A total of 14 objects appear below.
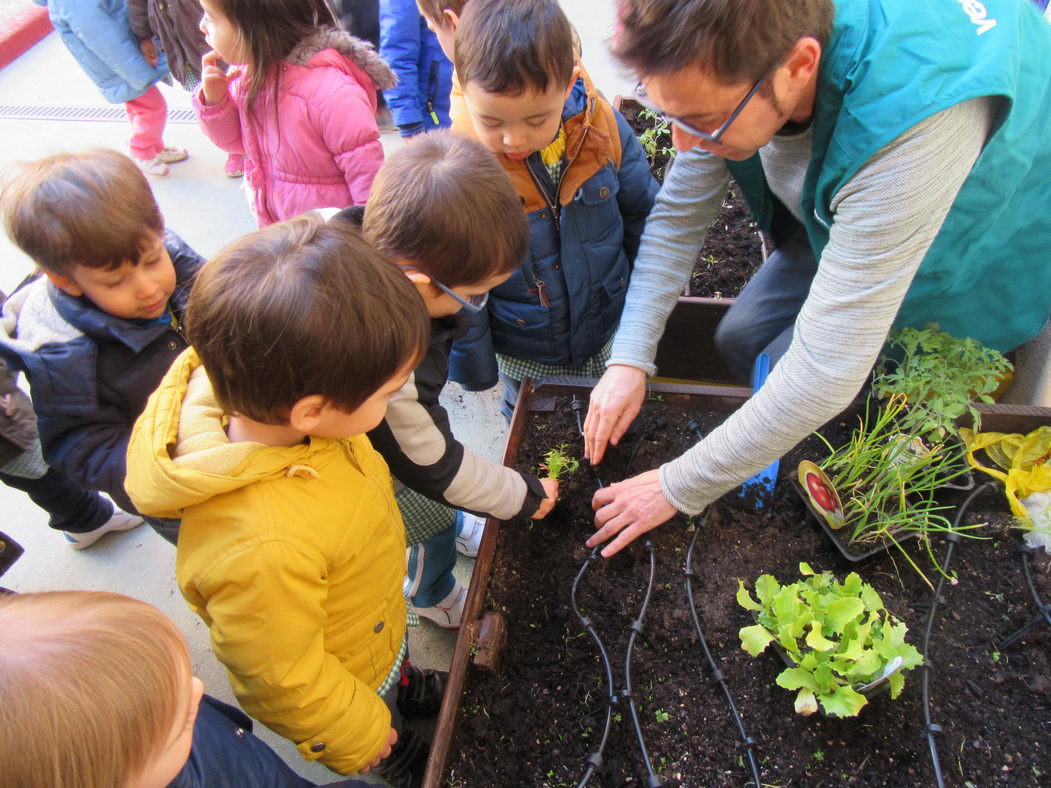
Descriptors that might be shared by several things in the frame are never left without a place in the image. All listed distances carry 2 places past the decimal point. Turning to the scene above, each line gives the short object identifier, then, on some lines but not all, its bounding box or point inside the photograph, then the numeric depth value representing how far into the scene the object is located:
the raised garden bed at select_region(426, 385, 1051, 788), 1.27
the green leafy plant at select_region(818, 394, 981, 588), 1.46
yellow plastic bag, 1.54
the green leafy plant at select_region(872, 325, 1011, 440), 1.35
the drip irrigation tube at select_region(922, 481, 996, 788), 1.22
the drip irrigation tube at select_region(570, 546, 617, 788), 1.24
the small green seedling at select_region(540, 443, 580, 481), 1.70
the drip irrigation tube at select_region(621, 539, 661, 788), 1.22
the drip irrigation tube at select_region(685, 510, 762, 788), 1.26
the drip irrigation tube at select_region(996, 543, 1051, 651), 1.39
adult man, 1.08
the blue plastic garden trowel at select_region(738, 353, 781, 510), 1.65
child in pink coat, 2.06
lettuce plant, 1.21
